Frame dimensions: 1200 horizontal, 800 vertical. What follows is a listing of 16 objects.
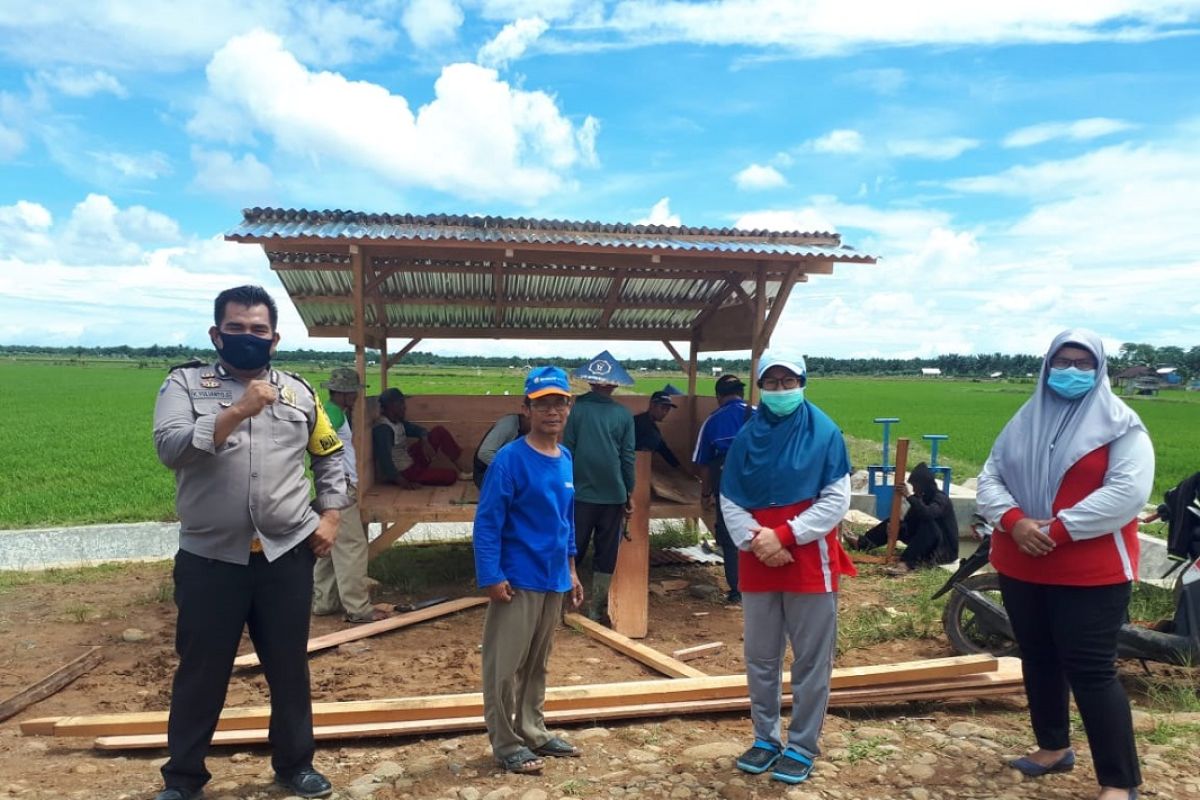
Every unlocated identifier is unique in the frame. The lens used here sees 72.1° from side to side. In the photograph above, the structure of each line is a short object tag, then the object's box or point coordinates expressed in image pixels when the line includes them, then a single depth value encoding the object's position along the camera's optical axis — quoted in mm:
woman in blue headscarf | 3197
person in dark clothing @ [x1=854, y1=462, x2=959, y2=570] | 8203
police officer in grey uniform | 2908
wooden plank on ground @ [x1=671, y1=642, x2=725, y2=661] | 5535
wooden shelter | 6535
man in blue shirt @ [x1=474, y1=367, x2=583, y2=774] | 3352
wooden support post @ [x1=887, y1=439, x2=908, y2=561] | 8484
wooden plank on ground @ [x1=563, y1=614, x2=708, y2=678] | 4977
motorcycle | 4410
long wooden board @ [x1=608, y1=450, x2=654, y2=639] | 6121
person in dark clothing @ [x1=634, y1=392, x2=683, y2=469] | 7602
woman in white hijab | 2908
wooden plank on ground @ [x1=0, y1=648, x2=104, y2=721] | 4483
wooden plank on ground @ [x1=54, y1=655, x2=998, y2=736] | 3850
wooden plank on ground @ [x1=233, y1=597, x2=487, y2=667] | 5504
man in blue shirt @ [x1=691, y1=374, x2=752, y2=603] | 6570
